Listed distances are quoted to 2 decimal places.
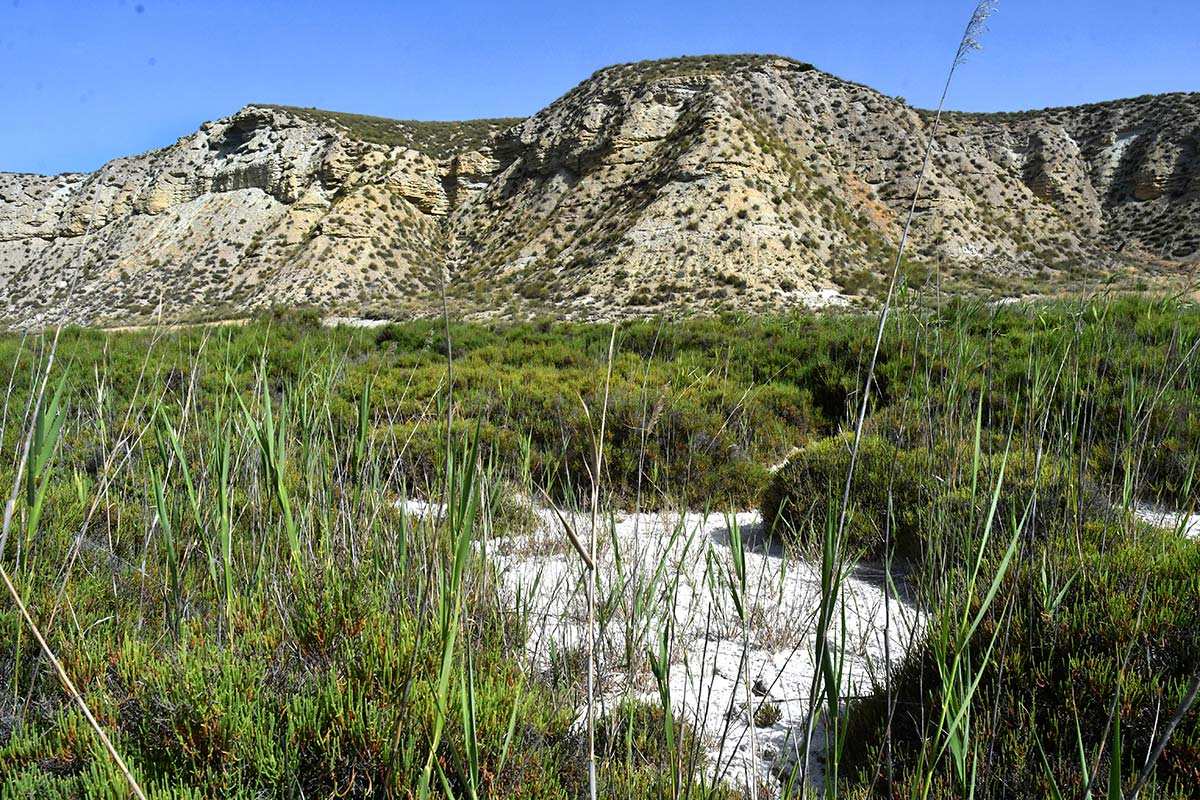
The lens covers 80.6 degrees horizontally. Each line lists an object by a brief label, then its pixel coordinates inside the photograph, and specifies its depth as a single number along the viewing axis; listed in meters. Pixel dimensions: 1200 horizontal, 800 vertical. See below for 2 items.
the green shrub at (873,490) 4.03
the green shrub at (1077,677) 2.02
